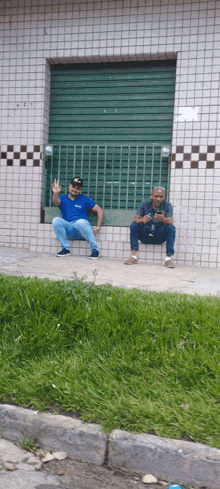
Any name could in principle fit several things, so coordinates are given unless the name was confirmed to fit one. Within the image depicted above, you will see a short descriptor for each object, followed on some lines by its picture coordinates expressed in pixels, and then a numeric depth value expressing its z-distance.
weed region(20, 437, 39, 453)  2.28
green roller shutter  6.92
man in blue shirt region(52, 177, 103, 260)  6.44
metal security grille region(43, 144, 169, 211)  6.86
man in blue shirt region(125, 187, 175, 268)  6.11
